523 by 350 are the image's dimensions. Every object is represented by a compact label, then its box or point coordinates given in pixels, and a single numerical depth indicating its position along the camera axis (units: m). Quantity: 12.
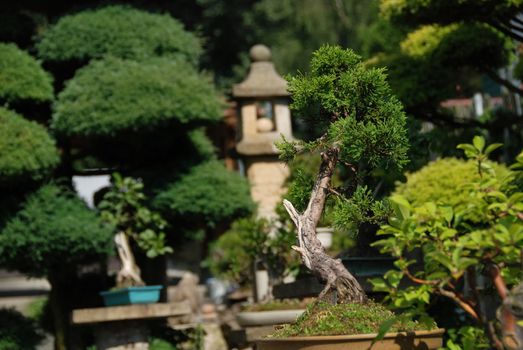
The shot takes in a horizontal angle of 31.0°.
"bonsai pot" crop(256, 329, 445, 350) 3.58
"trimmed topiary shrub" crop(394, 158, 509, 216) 8.43
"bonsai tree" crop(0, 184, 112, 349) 8.13
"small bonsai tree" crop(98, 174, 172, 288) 8.57
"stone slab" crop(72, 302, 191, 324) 8.16
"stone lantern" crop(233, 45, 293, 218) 10.27
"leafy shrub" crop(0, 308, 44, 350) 8.46
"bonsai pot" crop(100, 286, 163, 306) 8.30
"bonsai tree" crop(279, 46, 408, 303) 4.18
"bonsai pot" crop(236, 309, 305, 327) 7.61
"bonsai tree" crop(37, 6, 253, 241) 8.34
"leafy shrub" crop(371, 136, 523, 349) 3.10
